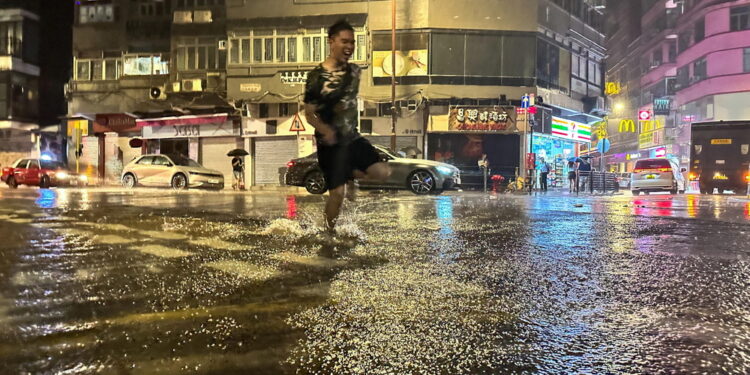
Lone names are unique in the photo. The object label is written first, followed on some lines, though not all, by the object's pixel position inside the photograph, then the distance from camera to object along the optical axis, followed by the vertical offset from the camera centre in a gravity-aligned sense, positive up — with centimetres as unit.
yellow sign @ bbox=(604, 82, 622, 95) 3219 +602
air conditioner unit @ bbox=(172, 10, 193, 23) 3044 +989
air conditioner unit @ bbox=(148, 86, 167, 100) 3072 +529
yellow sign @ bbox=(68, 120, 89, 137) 3372 +357
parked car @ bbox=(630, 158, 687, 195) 2244 +19
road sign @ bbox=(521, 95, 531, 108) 2248 +355
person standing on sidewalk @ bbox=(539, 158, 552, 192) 2359 +13
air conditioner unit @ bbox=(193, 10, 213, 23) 3030 +987
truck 2339 +125
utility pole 2556 +529
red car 2469 +22
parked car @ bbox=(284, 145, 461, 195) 1484 +15
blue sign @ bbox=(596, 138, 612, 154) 2490 +180
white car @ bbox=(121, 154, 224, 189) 2141 +25
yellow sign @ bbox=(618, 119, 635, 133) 4458 +503
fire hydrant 2272 -7
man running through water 471 +65
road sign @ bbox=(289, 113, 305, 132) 2131 +237
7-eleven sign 2925 +316
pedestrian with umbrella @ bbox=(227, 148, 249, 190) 2297 +28
